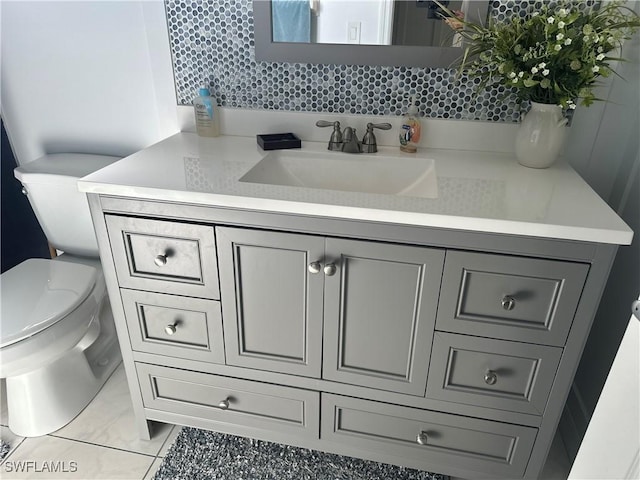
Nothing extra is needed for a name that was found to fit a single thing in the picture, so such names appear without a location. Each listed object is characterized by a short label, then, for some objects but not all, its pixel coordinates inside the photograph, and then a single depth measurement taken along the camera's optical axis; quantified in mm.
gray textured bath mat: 1448
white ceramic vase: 1231
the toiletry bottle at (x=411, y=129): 1410
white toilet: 1394
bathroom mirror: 1331
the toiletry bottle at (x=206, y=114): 1508
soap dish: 1427
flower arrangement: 1086
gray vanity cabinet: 1062
